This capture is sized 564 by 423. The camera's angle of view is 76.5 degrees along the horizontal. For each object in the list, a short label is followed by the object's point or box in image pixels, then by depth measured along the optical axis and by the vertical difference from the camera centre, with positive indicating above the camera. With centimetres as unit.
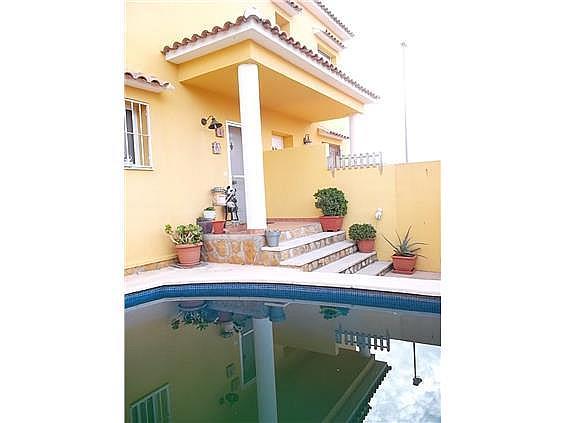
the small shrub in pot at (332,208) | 890 -48
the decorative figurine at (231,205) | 864 -28
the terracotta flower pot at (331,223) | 891 -84
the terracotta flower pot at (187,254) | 712 -118
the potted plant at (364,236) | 862 -116
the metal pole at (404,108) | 1212 +273
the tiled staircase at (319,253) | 675 -131
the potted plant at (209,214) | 805 -45
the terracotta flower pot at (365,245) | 866 -138
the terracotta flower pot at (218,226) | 804 -75
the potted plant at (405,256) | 800 -158
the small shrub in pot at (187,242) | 714 -95
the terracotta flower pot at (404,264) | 798 -174
